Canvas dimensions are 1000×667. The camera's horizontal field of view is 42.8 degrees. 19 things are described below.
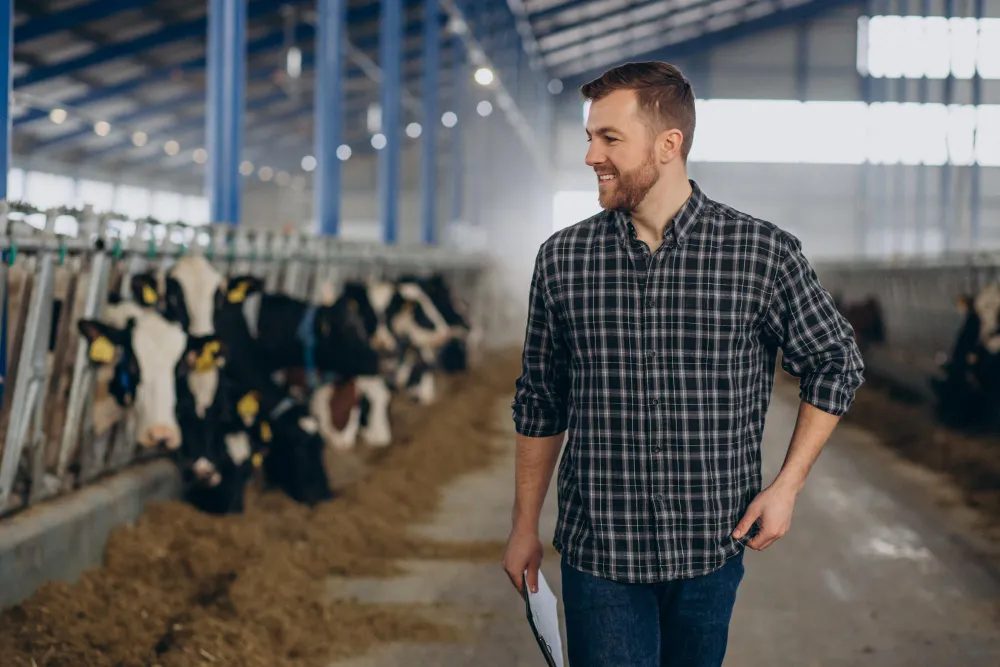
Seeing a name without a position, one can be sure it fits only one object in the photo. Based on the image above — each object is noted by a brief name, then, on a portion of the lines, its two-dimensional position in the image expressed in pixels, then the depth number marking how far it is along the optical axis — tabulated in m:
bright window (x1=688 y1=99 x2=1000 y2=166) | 36.09
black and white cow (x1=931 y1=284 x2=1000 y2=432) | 9.37
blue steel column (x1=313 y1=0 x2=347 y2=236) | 11.66
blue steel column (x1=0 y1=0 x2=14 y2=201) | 5.41
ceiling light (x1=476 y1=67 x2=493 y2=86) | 18.41
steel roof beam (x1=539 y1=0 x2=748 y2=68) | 32.38
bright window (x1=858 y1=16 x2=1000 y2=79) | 24.33
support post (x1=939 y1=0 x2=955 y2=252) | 23.67
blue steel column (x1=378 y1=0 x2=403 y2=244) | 14.38
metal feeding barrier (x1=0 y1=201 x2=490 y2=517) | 5.01
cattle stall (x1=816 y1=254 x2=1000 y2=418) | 11.23
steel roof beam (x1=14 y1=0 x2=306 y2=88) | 20.50
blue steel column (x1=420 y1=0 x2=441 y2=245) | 17.11
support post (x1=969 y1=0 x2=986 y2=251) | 22.61
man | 2.48
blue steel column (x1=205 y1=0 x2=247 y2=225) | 8.70
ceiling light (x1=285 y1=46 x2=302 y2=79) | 20.23
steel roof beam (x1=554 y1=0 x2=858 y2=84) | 36.66
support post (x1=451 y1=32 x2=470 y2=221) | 19.59
